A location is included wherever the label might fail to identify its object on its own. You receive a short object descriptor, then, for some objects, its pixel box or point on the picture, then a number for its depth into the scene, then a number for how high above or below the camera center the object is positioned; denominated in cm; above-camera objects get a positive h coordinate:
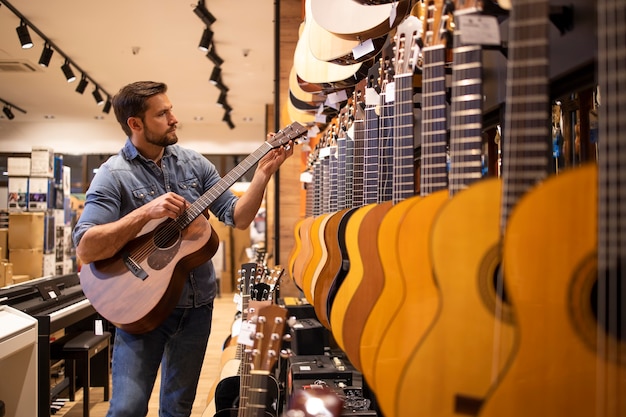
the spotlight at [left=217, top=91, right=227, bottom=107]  1086 +221
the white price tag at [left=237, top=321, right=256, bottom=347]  196 -37
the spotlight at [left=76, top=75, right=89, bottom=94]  910 +202
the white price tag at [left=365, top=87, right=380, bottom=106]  207 +42
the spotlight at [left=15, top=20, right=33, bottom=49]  660 +200
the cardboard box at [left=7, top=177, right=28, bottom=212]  838 +34
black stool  430 -108
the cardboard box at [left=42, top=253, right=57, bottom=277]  843 -66
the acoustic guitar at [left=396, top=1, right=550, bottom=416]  104 -6
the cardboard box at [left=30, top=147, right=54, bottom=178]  852 +80
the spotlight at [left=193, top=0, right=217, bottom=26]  632 +219
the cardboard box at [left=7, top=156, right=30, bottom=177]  846 +73
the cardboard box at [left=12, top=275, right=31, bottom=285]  758 -76
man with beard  236 +1
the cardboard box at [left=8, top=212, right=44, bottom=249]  823 -17
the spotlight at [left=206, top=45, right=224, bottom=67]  805 +219
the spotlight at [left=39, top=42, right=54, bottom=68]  742 +201
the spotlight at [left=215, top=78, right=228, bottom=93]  1011 +229
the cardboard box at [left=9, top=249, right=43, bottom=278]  819 -58
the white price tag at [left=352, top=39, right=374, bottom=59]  223 +64
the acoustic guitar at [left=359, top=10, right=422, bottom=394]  141 +8
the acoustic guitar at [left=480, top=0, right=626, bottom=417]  89 -9
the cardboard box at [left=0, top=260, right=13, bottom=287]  637 -59
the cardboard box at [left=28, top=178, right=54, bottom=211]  848 +35
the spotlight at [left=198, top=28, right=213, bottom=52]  692 +207
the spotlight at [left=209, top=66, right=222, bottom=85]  855 +206
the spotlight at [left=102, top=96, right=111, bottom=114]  1091 +203
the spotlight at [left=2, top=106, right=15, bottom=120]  1204 +215
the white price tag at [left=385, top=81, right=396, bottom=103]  188 +40
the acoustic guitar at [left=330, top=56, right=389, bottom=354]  164 +2
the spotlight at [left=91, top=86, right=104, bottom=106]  1012 +208
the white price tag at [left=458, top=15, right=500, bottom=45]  122 +39
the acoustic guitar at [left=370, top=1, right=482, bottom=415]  119 -2
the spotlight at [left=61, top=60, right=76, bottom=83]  825 +202
